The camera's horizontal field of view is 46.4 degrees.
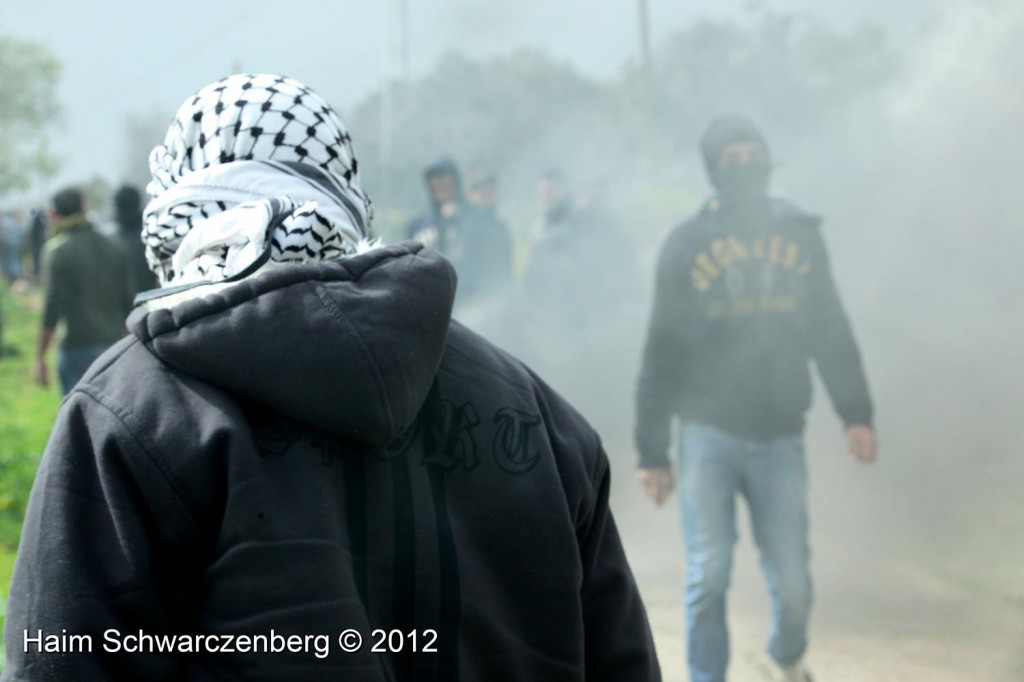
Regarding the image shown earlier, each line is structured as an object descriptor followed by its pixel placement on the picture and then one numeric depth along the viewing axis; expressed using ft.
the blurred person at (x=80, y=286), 21.26
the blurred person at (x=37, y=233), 56.85
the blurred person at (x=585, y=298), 24.53
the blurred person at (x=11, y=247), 62.28
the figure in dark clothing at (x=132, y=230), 23.13
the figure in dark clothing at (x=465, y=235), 24.41
